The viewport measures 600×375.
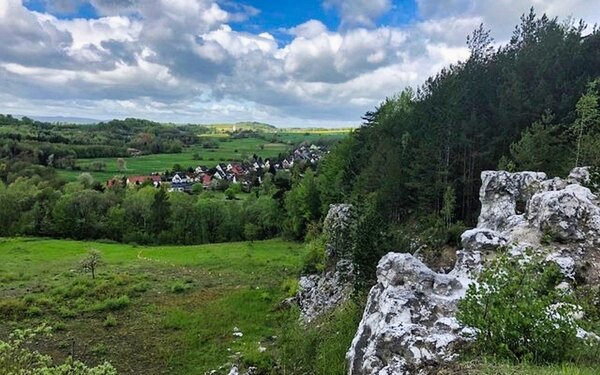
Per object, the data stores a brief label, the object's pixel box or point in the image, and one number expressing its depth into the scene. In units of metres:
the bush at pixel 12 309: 36.12
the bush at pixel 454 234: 34.75
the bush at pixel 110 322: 35.56
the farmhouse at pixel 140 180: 116.19
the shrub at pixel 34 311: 36.92
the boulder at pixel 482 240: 17.62
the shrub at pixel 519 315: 8.73
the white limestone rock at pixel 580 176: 24.27
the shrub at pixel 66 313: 37.12
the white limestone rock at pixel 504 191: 25.89
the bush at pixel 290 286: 42.97
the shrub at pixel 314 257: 44.04
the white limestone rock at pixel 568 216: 17.95
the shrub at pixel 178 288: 44.94
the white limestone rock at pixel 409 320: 10.94
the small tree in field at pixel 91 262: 49.14
